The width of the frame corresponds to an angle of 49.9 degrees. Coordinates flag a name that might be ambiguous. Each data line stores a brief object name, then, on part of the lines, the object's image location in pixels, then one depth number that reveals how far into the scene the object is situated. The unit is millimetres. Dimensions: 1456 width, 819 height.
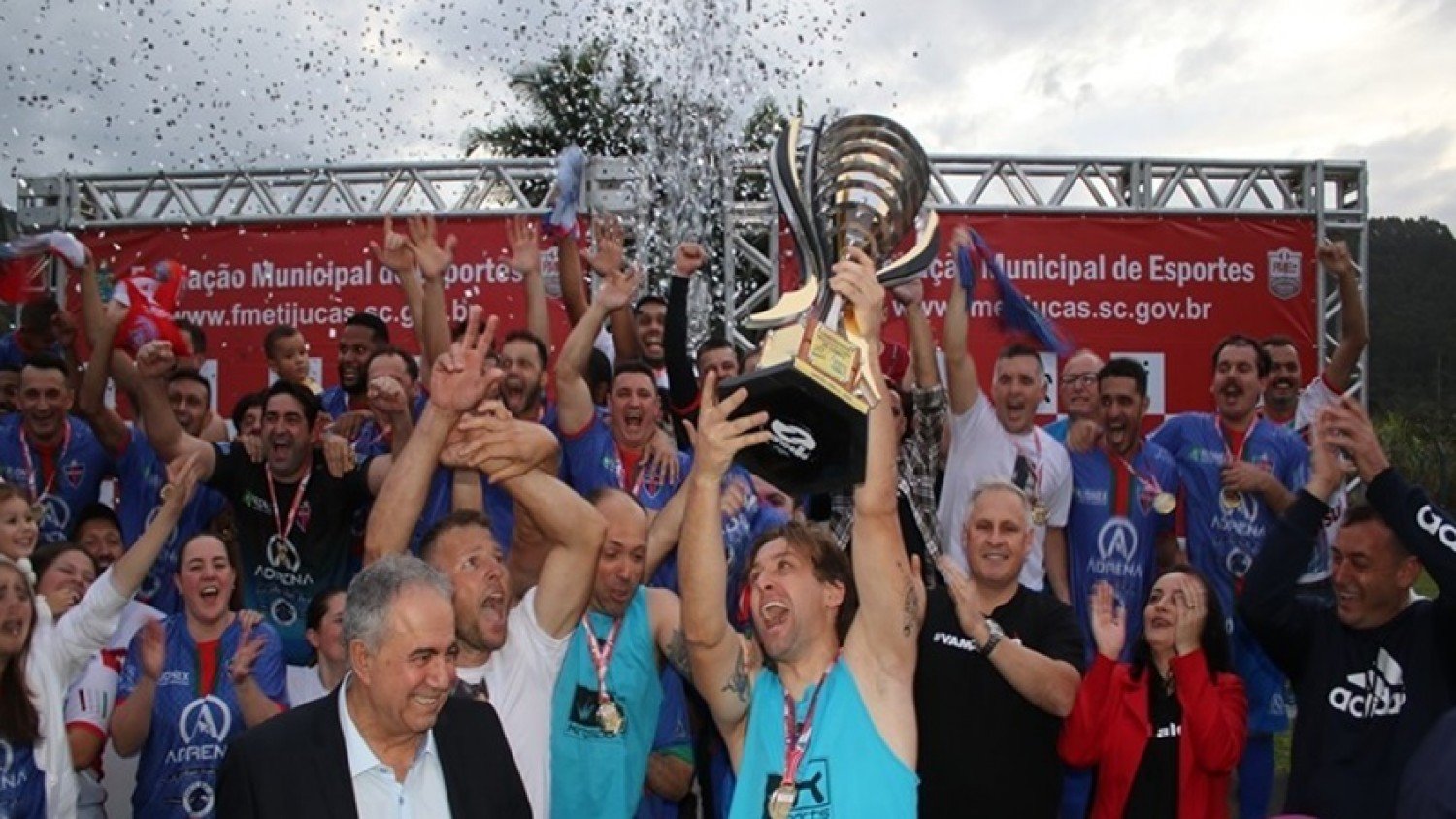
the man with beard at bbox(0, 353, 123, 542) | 6969
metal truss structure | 11367
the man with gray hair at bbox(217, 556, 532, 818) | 3016
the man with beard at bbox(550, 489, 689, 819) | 4266
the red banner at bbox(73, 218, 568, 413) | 11359
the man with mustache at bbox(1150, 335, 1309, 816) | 6906
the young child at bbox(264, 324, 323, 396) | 7753
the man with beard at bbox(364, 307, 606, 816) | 4008
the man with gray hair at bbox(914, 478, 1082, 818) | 4371
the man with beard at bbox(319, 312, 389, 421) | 7551
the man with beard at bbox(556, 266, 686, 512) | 6336
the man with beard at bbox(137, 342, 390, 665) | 6441
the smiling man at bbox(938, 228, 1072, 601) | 6527
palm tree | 20109
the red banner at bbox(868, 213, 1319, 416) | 11414
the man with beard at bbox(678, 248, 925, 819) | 3418
